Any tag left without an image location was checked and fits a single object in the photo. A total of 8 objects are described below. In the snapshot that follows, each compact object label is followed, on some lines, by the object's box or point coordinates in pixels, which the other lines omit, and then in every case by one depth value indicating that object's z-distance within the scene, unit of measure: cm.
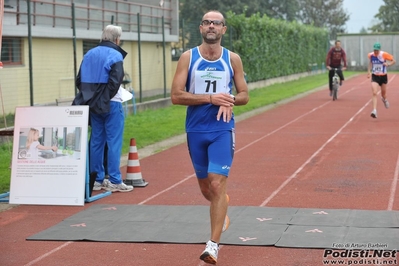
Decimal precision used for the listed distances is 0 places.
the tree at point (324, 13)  11331
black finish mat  797
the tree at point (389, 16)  10544
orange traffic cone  1156
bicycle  2908
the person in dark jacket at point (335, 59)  2978
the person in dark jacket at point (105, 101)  1095
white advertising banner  1008
